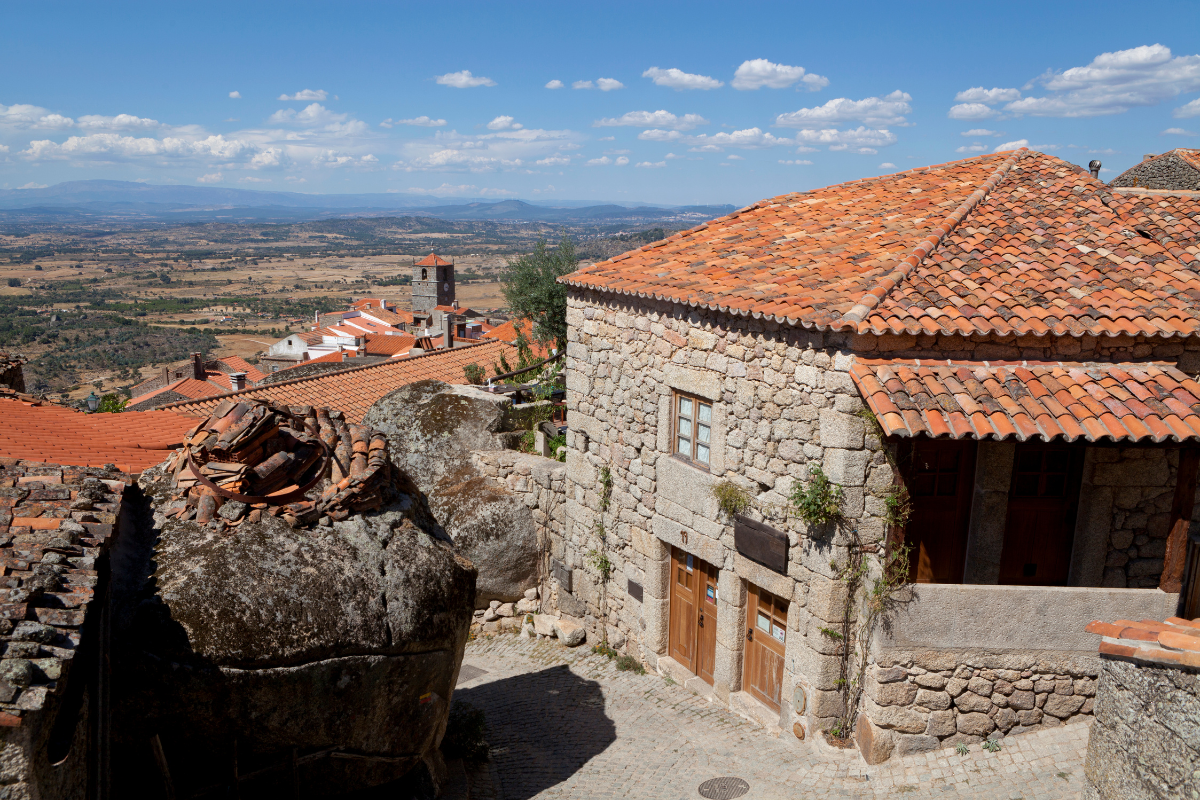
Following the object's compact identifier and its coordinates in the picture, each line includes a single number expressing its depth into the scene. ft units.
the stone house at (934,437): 25.90
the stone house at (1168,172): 65.98
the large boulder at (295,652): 19.95
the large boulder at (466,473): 45.96
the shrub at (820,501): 27.58
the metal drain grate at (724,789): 28.35
